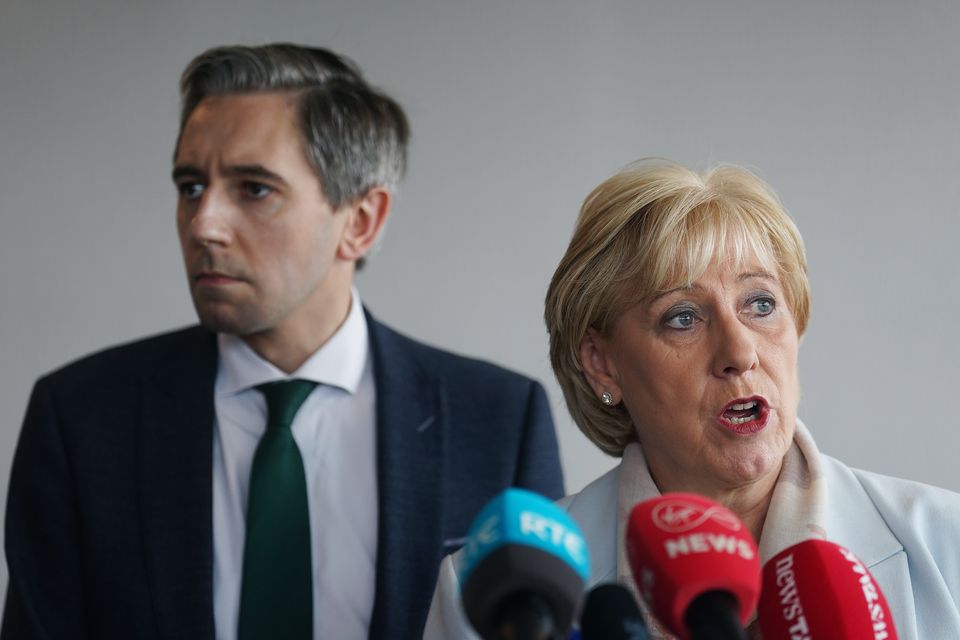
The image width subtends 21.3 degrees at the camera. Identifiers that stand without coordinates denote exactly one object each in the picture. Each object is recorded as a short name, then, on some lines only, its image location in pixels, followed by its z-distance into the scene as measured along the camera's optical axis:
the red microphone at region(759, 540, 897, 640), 1.49
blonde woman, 1.75
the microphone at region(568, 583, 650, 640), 1.41
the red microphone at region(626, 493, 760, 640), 1.41
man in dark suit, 1.99
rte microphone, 1.31
